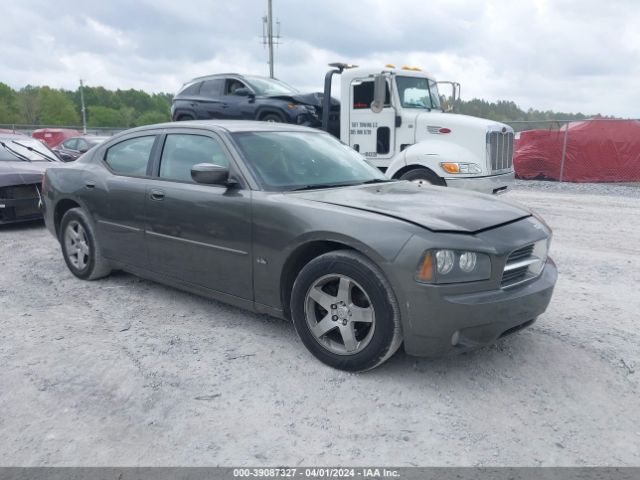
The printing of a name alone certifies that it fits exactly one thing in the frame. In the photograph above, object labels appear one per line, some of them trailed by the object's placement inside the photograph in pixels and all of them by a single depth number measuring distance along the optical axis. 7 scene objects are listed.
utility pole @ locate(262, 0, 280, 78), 32.22
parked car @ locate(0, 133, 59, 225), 7.87
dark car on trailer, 10.51
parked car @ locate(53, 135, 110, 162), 19.20
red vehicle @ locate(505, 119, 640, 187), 15.18
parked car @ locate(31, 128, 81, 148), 25.70
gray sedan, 3.09
